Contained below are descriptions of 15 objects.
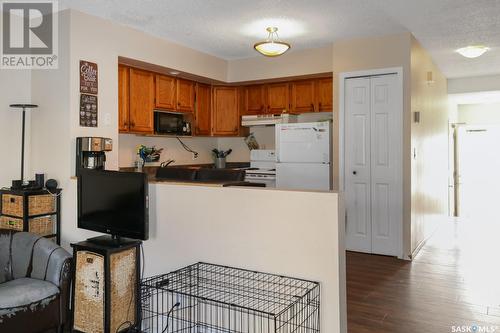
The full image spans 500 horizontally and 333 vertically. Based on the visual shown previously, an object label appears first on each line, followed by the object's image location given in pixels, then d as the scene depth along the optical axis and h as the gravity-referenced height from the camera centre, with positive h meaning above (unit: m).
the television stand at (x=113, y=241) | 2.65 -0.51
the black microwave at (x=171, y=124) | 5.20 +0.59
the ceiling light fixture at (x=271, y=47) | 4.18 +1.27
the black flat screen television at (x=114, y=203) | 2.52 -0.24
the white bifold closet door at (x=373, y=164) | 4.66 +0.03
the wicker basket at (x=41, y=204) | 3.39 -0.32
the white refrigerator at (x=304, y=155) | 5.09 +0.15
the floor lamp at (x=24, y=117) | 3.65 +0.48
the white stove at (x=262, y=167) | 5.74 -0.01
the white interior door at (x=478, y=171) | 7.97 -0.09
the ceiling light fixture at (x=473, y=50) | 4.78 +1.41
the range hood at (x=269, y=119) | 5.67 +0.70
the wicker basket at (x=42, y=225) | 3.40 -0.50
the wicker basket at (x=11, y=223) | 3.36 -0.48
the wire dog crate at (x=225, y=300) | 2.27 -0.82
